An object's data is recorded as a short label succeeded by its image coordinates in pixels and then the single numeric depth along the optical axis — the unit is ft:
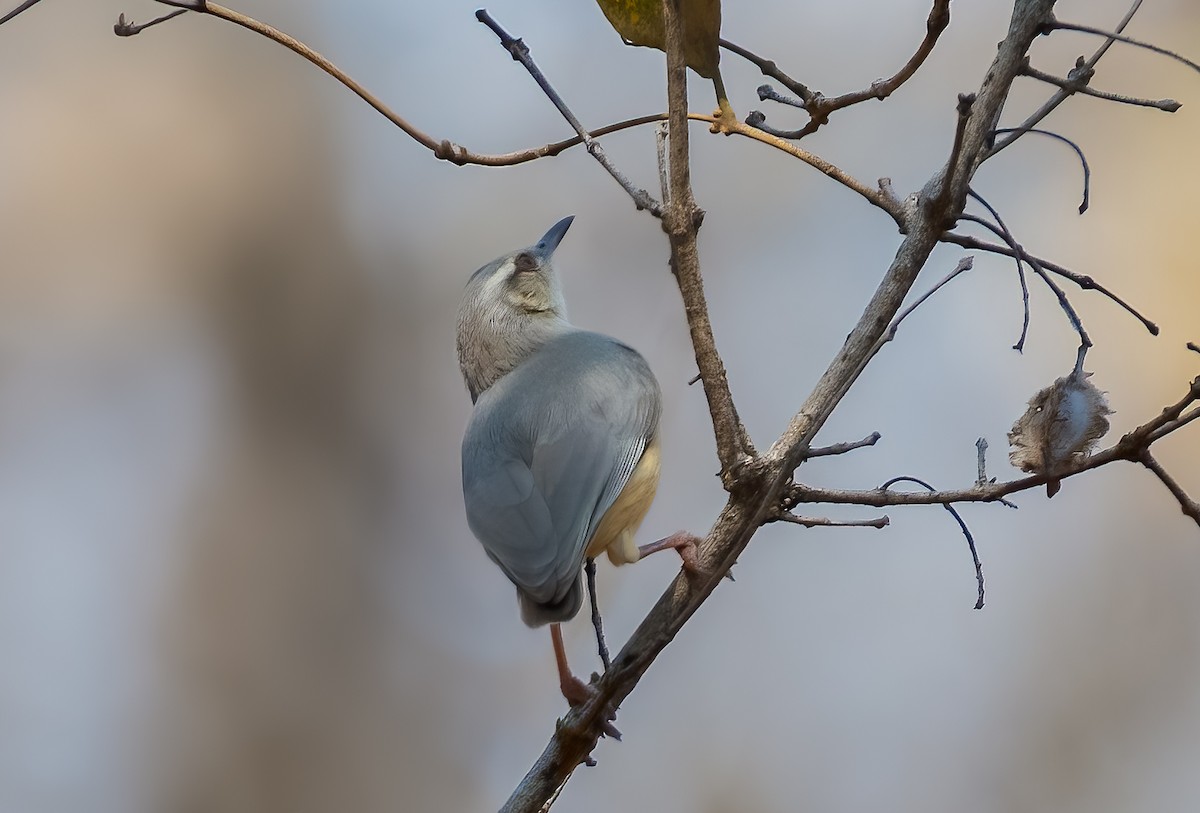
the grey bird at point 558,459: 16.26
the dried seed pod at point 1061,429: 12.59
